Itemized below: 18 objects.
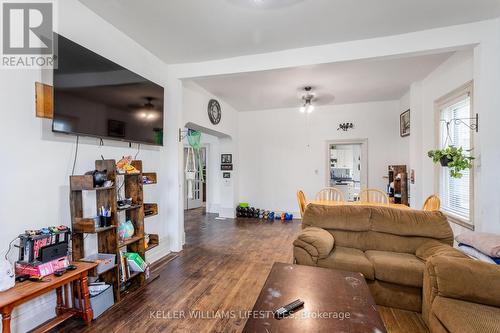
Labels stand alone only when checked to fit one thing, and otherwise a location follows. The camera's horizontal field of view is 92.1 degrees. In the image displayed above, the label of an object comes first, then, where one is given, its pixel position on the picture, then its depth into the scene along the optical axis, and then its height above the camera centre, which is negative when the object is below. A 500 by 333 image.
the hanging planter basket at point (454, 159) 2.58 +0.07
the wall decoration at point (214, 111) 5.02 +1.20
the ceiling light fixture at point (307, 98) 4.62 +1.39
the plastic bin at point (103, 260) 2.14 -0.86
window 2.92 +0.30
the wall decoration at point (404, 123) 4.84 +0.88
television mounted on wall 2.01 +0.69
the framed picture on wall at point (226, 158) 6.44 +0.23
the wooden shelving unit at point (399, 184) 4.62 -0.36
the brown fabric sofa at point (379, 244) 2.12 -0.81
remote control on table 1.35 -0.83
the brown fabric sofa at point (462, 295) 1.40 -0.86
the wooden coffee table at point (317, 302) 1.28 -0.84
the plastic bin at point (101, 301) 2.04 -1.18
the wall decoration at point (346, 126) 5.82 +0.96
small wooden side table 1.47 -0.88
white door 7.20 -0.84
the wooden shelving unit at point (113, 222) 2.13 -0.53
